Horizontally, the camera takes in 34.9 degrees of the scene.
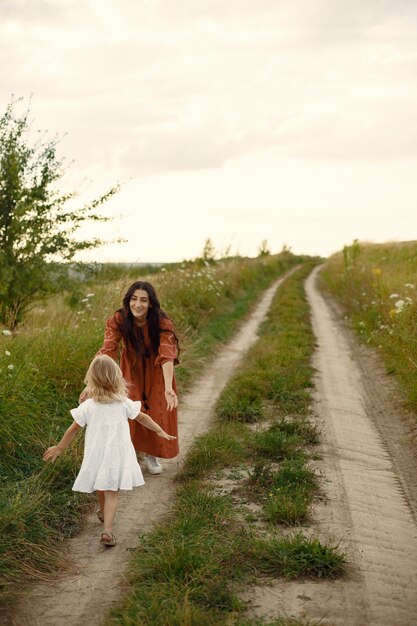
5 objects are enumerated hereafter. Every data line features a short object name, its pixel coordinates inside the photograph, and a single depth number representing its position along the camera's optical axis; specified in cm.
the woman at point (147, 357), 609
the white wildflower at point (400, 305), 977
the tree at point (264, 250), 3983
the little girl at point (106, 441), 467
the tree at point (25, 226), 1134
